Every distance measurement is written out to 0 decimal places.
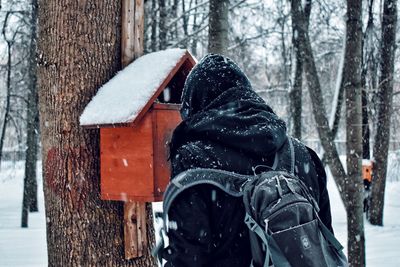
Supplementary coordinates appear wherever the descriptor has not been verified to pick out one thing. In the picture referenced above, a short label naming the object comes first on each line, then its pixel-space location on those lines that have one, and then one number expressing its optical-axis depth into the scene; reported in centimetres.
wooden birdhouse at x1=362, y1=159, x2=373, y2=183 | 1139
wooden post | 261
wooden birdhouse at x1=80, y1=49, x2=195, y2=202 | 236
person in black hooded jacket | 165
